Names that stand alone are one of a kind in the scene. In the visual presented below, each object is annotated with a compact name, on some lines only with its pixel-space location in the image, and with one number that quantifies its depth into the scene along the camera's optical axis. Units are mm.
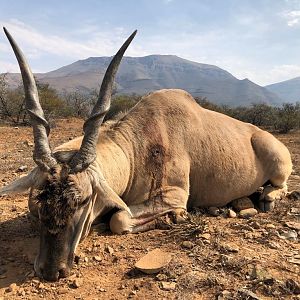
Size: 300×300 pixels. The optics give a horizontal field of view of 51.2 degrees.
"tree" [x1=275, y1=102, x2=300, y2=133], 17976
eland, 2912
